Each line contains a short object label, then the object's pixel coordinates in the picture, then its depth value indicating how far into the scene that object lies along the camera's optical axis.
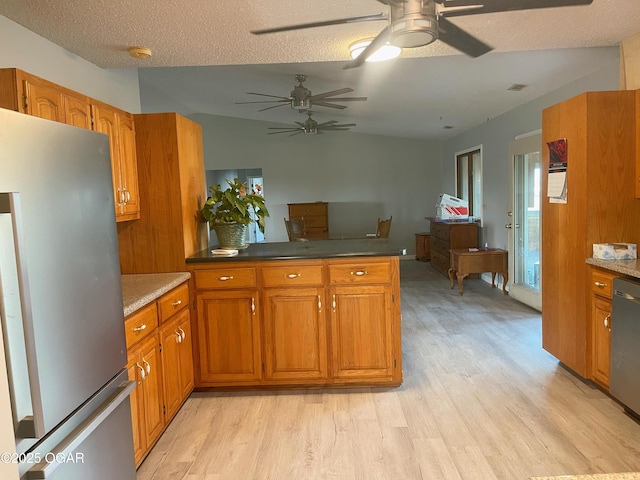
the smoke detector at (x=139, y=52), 2.78
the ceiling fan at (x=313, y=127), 6.57
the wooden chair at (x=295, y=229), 7.28
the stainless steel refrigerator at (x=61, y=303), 1.19
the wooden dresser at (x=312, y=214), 8.57
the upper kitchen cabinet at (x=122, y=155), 2.53
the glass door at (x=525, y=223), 4.94
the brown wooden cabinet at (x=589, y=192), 2.85
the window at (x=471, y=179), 7.19
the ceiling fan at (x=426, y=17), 1.79
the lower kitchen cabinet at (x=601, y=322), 2.71
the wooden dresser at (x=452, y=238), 6.74
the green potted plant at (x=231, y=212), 3.19
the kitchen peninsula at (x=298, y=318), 2.99
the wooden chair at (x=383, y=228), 7.19
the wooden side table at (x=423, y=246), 8.55
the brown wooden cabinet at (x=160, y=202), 2.93
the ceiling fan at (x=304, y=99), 4.84
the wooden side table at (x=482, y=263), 5.71
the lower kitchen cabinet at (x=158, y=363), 2.16
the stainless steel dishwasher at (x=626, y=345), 2.42
